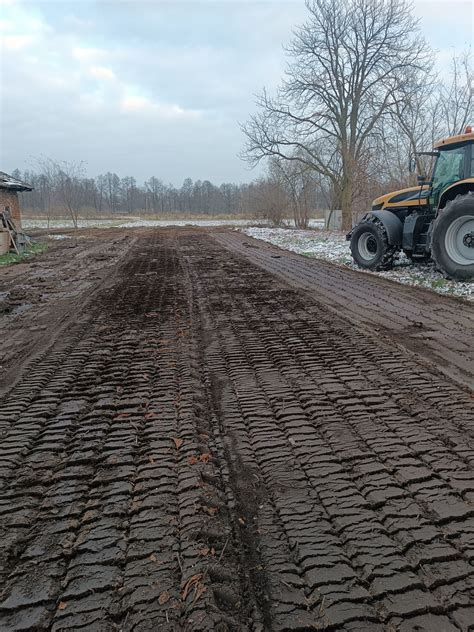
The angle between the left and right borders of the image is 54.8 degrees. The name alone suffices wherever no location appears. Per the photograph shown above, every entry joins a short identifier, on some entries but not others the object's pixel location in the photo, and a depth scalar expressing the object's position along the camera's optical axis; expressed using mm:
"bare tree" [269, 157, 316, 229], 29797
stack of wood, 16094
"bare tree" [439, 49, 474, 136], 24062
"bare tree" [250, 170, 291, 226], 34344
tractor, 8508
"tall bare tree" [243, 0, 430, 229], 26062
